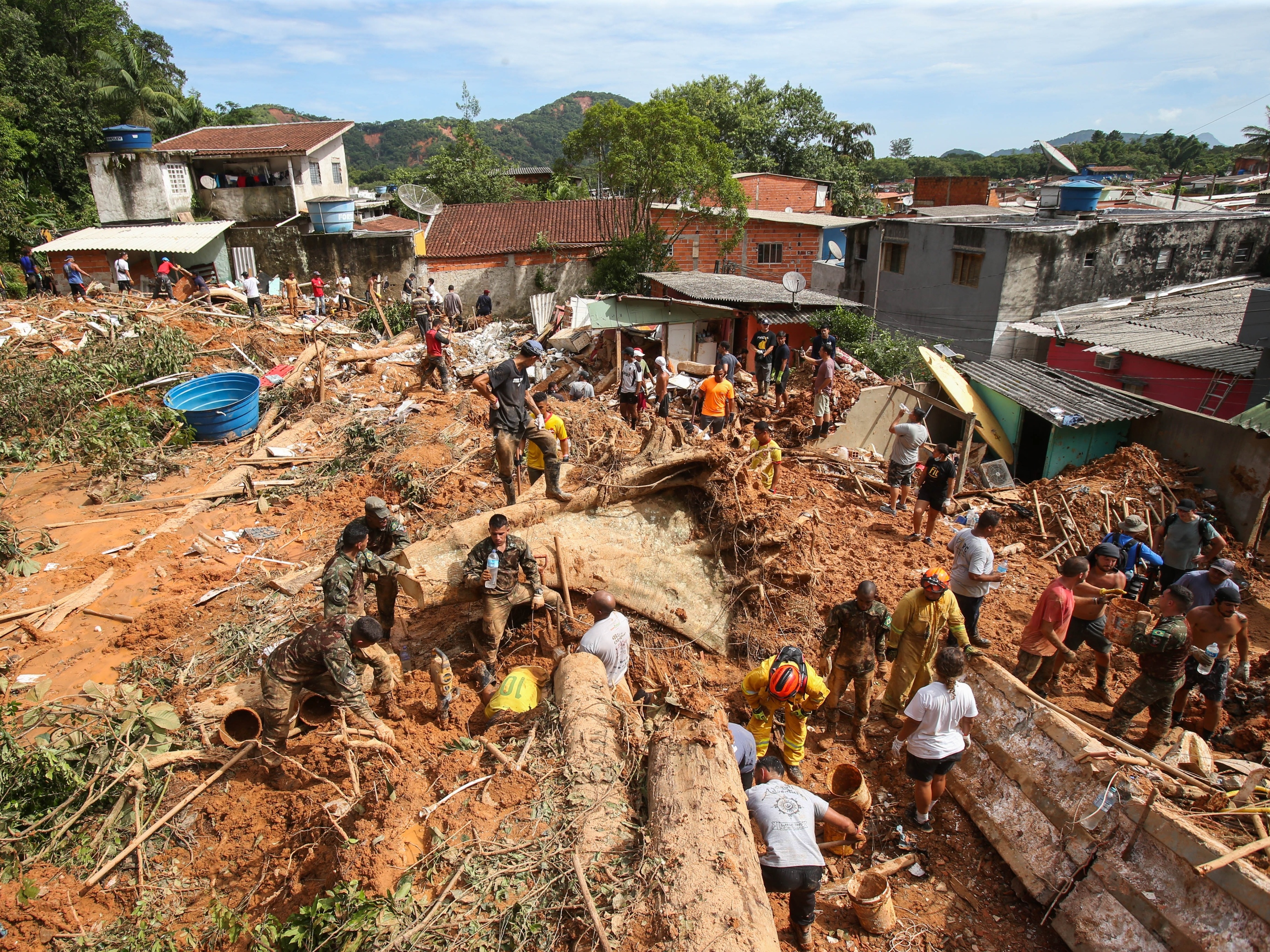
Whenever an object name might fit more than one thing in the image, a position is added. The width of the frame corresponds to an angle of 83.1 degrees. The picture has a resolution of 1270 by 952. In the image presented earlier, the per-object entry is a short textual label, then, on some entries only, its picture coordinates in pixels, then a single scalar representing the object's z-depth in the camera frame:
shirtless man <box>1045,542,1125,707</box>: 6.11
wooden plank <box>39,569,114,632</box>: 7.05
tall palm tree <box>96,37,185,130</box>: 28.47
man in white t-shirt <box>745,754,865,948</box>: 3.88
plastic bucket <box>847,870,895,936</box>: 4.18
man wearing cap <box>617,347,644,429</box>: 11.21
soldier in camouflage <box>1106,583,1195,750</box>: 5.18
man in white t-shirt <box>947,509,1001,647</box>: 6.29
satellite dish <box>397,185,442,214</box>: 23.12
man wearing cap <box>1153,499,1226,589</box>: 7.48
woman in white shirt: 4.66
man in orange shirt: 10.33
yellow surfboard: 11.60
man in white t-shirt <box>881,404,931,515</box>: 9.18
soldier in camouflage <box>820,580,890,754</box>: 5.58
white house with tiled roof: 23.52
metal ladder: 12.61
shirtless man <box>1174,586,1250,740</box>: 5.52
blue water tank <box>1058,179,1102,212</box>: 19.05
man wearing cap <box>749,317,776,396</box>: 13.41
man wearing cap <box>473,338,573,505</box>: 7.06
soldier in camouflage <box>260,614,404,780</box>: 4.74
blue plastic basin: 10.98
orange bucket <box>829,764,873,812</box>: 4.80
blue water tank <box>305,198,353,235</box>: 22.09
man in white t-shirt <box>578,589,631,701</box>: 5.15
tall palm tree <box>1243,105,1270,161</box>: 43.22
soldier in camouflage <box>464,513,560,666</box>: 5.68
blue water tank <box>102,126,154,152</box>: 23.22
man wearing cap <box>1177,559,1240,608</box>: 5.98
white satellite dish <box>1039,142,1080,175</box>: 17.66
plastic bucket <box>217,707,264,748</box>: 4.95
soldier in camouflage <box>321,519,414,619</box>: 5.59
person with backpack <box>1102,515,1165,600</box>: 7.88
